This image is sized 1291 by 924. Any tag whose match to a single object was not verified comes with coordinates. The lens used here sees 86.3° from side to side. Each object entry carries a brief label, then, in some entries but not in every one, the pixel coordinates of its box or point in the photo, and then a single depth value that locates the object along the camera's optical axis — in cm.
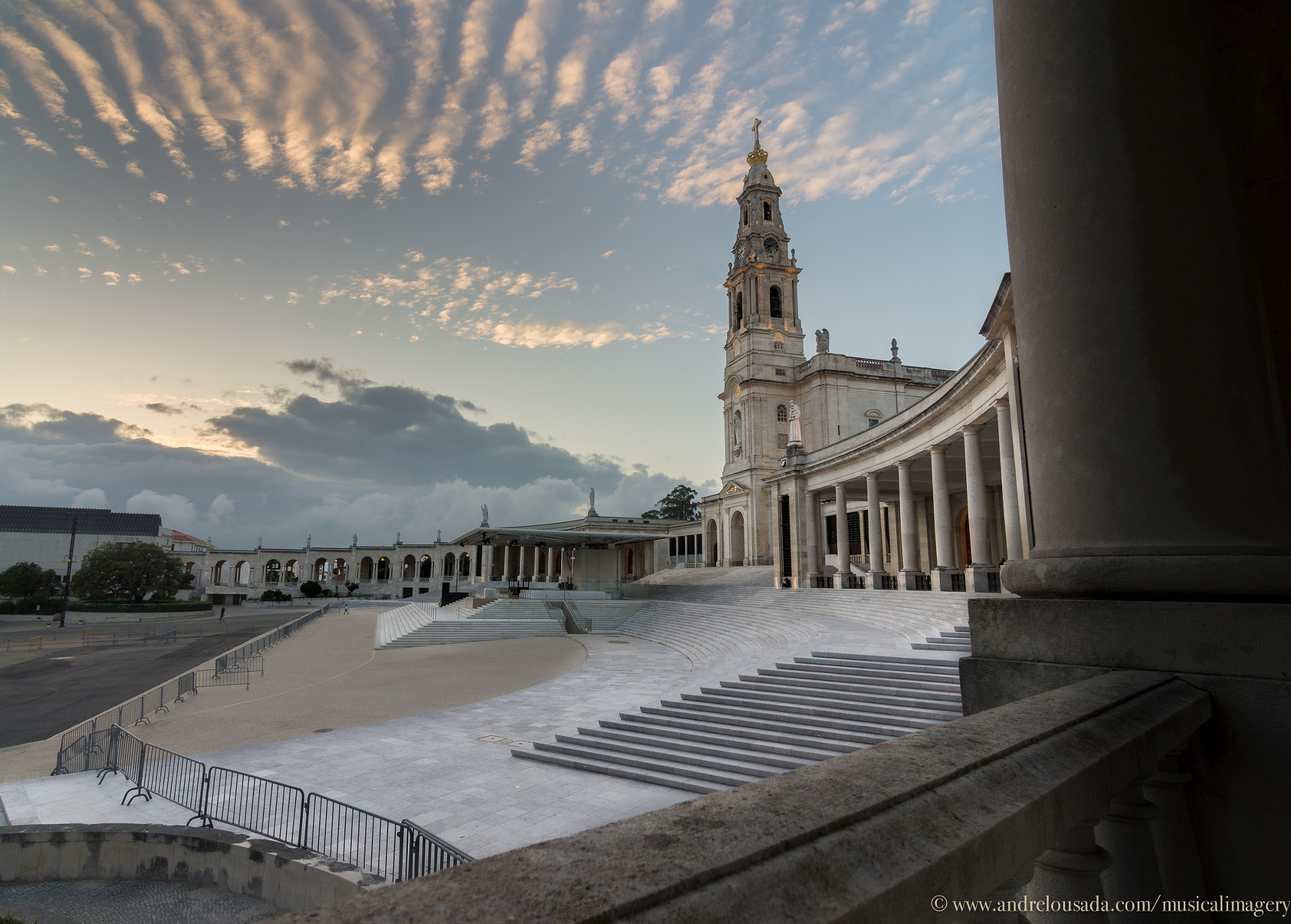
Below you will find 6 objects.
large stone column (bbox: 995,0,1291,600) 313
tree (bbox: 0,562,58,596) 7456
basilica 2195
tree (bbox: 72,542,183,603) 7325
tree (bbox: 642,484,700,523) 10750
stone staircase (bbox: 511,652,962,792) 1058
